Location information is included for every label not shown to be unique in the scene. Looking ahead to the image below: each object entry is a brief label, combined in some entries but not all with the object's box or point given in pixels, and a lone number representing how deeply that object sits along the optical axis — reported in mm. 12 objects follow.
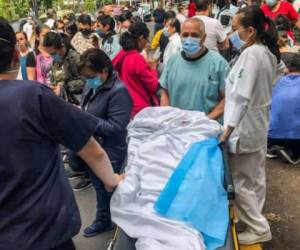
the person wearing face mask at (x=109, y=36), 6230
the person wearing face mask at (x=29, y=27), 11186
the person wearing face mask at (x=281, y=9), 7195
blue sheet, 2164
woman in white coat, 2879
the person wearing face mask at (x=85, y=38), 6512
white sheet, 2111
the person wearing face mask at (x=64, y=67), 5129
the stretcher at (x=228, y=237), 2237
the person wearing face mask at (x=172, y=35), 6223
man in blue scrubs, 3369
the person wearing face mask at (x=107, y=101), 3297
